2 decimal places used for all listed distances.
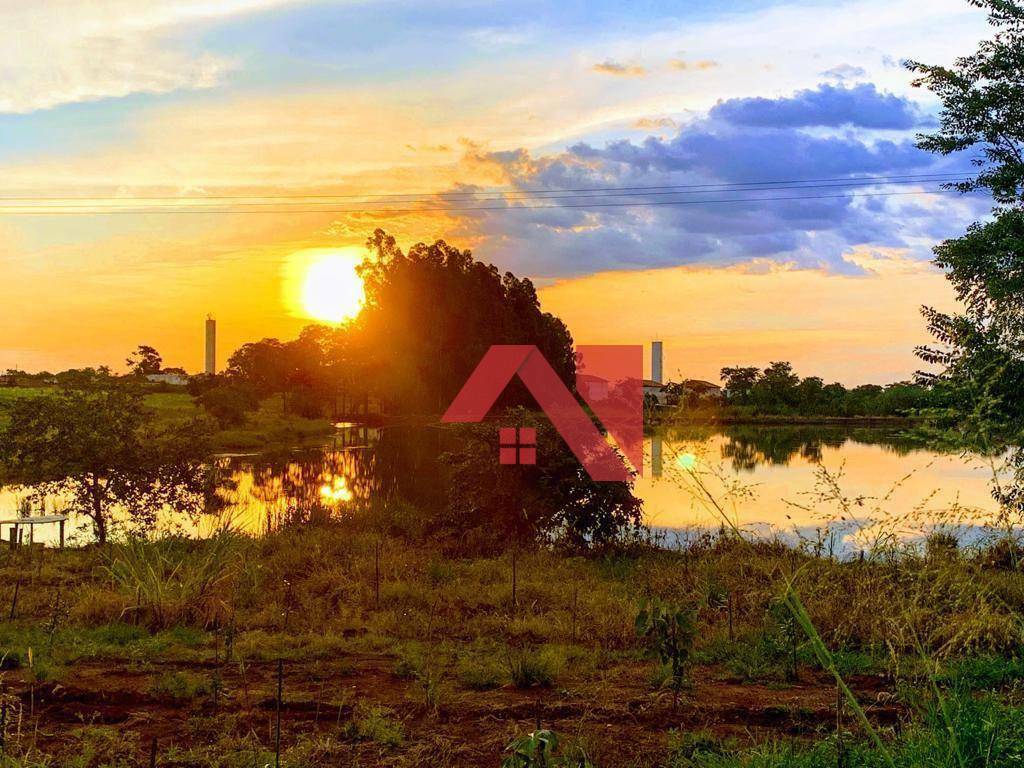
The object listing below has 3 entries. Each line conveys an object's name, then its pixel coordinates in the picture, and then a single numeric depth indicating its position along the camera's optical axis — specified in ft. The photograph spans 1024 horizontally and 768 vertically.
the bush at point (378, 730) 17.67
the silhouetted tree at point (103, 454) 46.11
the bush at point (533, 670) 22.18
